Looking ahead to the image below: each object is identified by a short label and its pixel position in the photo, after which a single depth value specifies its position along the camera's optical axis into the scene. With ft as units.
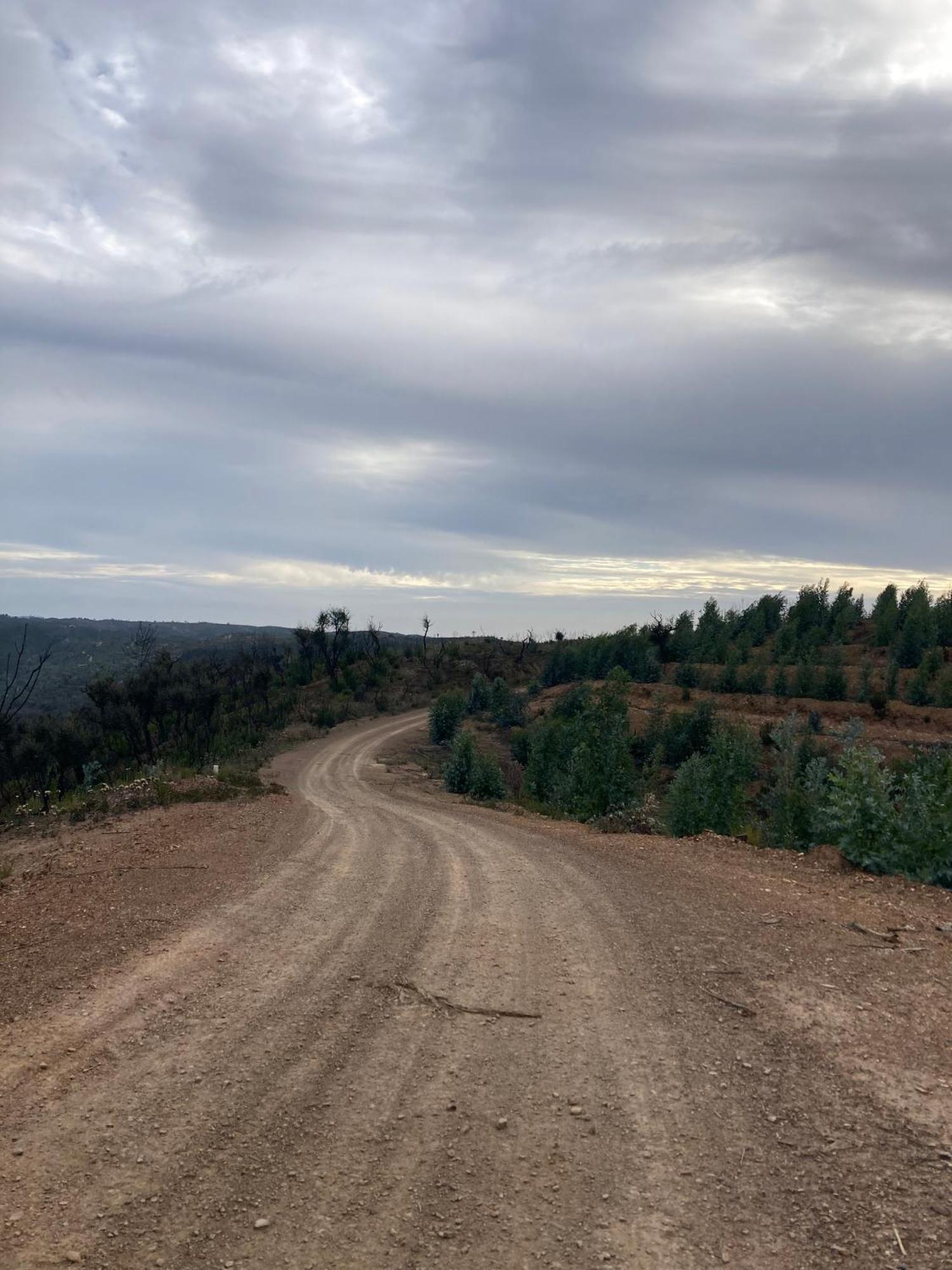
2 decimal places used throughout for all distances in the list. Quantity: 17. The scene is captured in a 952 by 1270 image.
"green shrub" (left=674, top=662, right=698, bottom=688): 216.54
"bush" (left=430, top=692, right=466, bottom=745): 163.63
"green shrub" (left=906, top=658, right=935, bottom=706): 184.44
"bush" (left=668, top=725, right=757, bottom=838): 71.31
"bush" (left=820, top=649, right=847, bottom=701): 194.70
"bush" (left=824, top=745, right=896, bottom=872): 42.65
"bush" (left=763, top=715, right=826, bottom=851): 64.85
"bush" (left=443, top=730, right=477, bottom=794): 102.78
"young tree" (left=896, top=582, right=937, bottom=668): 214.90
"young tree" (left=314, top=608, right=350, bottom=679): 273.33
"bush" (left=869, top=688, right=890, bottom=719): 178.50
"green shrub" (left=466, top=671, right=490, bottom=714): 214.28
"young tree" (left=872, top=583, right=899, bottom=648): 239.30
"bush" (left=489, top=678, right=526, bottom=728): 192.44
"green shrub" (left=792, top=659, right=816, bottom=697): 198.70
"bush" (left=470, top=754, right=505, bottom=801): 96.53
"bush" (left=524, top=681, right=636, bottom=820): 86.89
